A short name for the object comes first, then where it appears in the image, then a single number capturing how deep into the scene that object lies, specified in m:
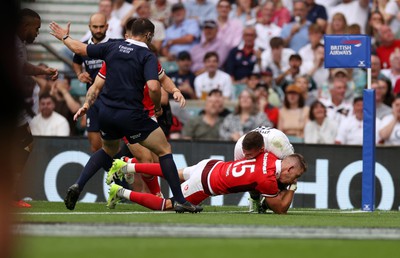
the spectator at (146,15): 18.36
